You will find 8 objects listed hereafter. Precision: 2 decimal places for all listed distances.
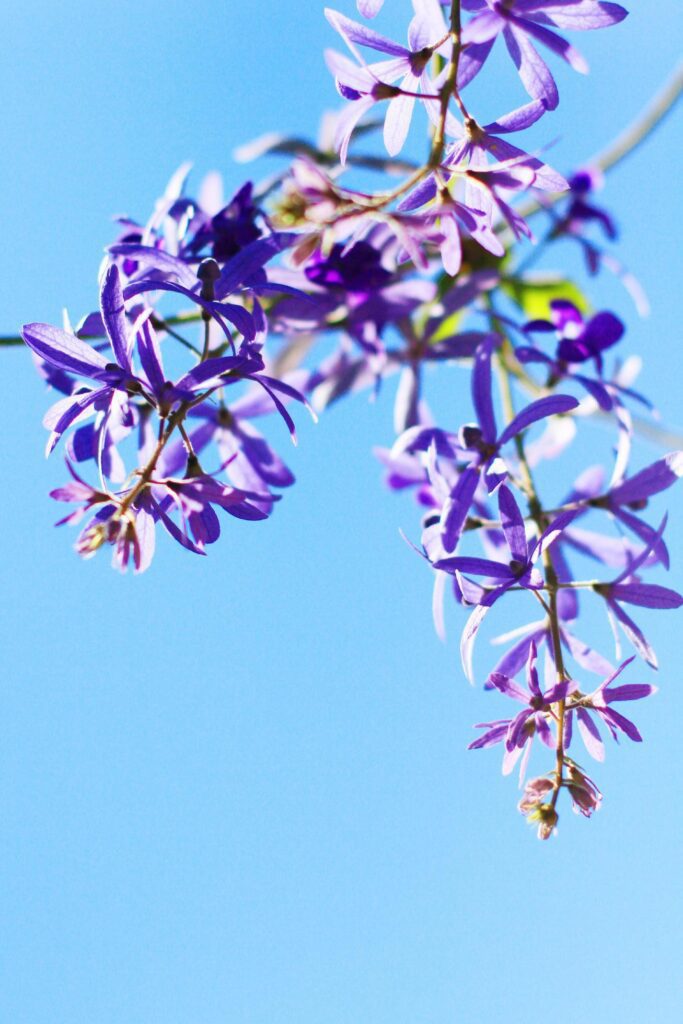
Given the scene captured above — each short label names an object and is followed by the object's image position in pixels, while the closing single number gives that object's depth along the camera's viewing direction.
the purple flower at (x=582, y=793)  0.40
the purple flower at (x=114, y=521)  0.39
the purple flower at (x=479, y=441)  0.41
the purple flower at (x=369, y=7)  0.40
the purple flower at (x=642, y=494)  0.42
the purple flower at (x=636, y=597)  0.41
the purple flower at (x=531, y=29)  0.40
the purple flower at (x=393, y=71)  0.40
